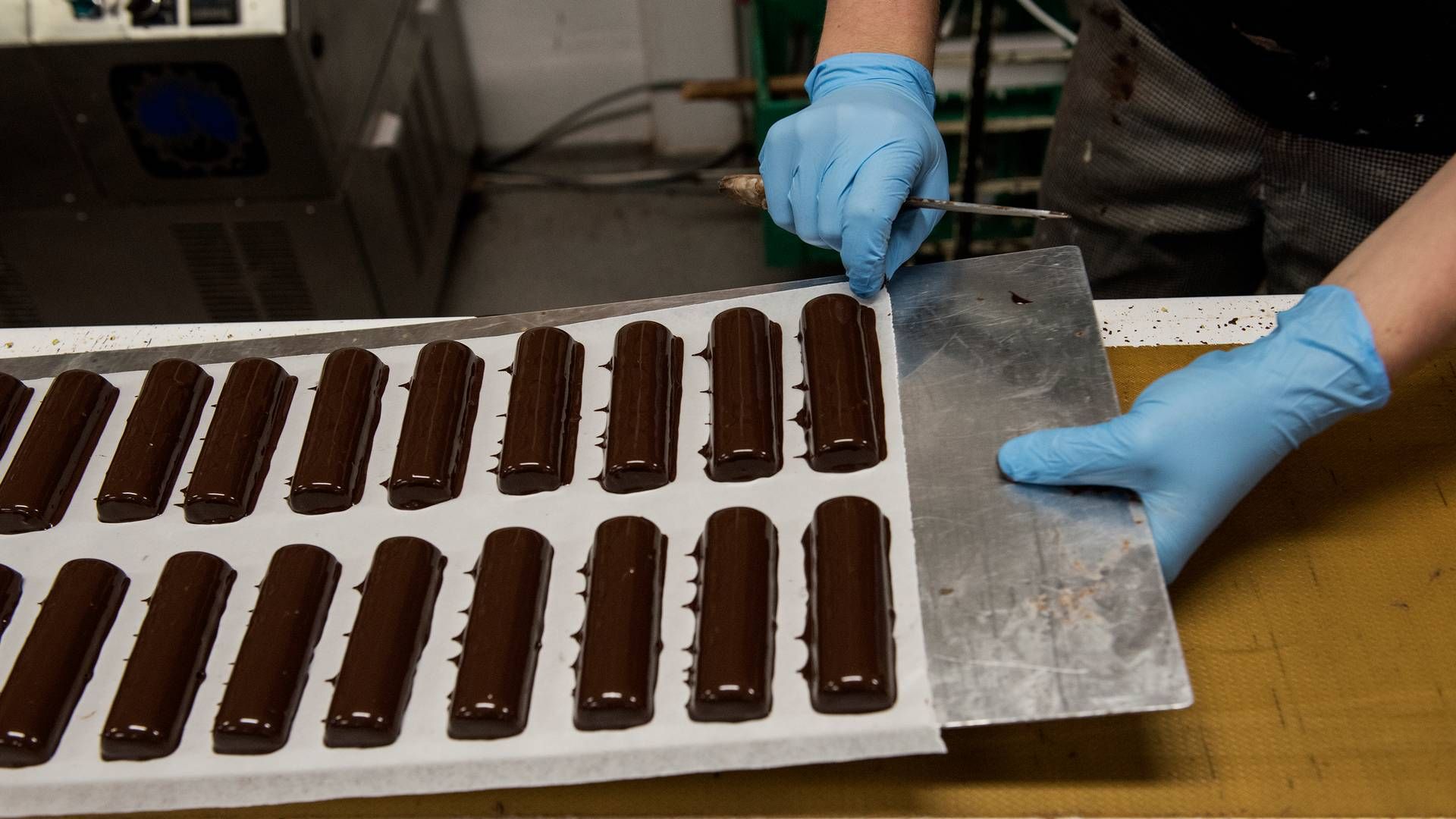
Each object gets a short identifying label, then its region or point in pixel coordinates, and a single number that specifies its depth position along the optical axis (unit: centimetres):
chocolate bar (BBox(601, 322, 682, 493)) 88
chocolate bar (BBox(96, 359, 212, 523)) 90
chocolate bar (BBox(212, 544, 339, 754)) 81
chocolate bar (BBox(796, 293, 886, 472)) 87
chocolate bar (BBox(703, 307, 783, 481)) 88
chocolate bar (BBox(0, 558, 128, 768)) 82
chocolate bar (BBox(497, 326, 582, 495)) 89
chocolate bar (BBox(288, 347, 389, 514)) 90
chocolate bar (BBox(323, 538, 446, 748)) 80
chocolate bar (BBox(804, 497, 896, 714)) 78
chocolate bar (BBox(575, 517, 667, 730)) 79
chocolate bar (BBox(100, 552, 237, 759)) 81
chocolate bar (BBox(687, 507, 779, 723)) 79
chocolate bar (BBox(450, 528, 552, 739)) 80
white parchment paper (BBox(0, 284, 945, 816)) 79
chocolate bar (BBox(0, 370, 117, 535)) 90
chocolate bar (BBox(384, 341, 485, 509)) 89
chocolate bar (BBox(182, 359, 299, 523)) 90
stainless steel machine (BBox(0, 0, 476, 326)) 122
